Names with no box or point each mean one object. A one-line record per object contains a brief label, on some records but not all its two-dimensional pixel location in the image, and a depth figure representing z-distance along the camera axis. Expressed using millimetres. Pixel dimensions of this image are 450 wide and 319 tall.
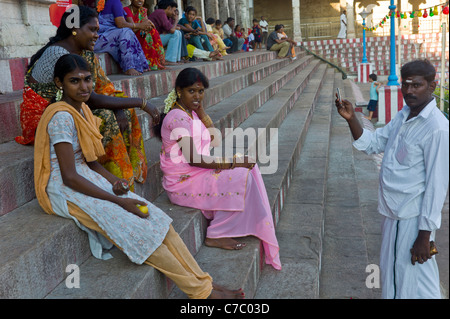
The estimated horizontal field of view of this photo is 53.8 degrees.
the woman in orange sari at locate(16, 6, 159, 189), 2697
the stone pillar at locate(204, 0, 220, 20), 15758
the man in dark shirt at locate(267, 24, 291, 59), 13133
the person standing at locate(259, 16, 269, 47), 19281
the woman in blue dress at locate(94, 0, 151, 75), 4859
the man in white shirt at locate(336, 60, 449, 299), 2270
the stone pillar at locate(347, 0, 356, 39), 23752
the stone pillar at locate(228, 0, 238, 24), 19219
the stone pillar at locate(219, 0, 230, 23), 17781
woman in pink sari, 2787
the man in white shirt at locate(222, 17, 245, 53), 13044
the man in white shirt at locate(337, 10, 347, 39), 23903
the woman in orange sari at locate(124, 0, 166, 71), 5711
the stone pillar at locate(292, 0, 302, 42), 24156
